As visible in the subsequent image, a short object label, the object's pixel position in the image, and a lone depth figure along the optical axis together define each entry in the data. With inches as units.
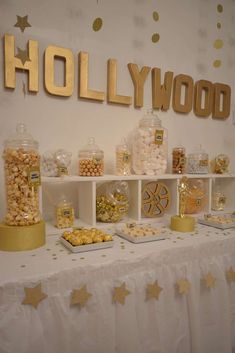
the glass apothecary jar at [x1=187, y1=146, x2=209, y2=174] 59.9
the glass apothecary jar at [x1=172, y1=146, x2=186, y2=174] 59.0
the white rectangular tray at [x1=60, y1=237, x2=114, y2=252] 36.1
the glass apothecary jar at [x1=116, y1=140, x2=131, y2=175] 52.9
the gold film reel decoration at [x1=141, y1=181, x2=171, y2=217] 53.9
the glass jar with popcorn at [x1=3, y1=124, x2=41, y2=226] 36.9
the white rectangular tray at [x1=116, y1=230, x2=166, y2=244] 40.5
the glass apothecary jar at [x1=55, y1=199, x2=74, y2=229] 46.6
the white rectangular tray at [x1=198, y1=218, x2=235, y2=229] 48.1
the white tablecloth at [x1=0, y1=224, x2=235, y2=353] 28.9
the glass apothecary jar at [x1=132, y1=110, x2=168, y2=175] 52.7
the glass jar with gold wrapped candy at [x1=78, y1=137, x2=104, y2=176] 48.6
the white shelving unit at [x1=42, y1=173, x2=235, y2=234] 47.3
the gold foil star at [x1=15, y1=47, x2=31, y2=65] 47.0
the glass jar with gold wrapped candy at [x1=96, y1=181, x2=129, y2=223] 50.1
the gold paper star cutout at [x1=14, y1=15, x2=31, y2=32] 46.8
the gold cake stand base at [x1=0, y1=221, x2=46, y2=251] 35.9
